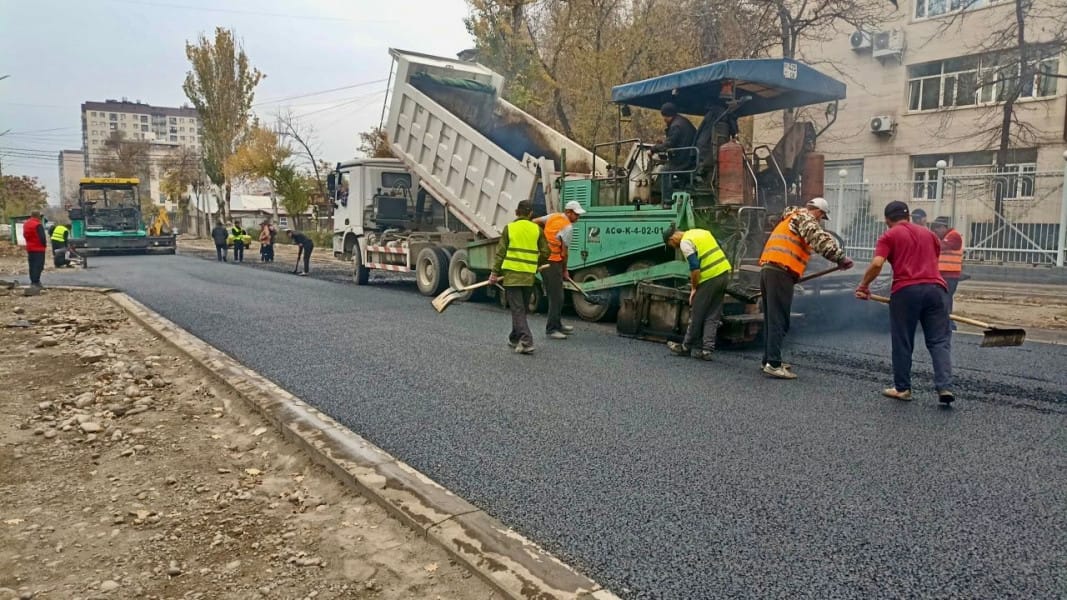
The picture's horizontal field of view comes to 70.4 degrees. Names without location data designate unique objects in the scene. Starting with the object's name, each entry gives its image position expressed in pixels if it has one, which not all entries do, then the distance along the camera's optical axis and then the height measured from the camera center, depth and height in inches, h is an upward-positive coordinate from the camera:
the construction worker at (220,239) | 873.5 -14.1
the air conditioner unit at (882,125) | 863.1 +125.9
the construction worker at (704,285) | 261.9 -18.1
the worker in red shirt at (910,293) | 202.4 -15.3
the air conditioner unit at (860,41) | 860.6 +221.9
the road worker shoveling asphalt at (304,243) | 682.8 -14.3
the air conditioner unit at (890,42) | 846.5 +216.6
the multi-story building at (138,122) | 4670.3 +665.8
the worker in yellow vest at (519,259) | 281.4 -10.7
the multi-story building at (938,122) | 554.9 +125.1
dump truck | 415.5 +33.8
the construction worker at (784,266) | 233.1 -9.9
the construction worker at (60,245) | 733.3 -20.1
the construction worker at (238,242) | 873.5 -17.3
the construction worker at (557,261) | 310.3 -12.4
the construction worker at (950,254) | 311.4 -7.4
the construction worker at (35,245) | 486.0 -13.2
